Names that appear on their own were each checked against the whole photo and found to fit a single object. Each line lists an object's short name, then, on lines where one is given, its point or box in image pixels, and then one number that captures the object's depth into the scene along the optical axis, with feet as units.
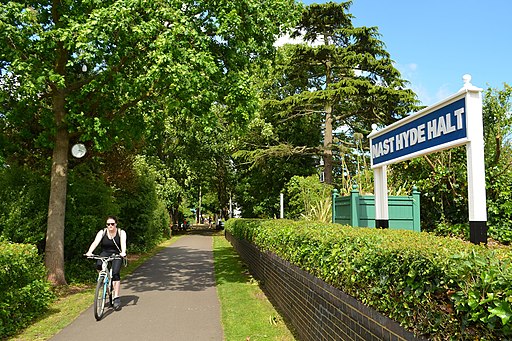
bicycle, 24.21
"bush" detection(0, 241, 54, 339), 21.07
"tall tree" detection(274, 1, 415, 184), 71.46
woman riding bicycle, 26.66
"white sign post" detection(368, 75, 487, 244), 15.29
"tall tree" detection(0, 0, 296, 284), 28.53
